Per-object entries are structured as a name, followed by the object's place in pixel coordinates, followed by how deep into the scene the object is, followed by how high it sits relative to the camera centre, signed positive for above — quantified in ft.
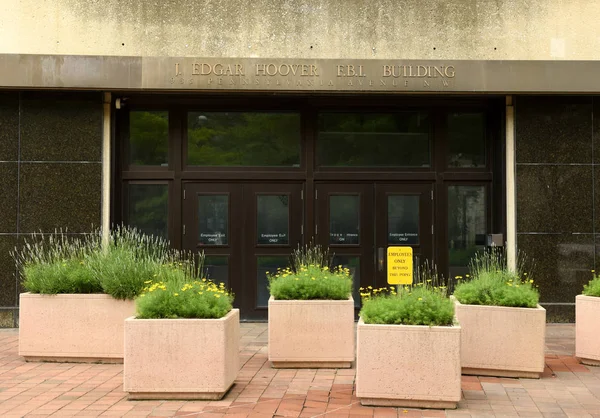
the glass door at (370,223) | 47.19 +0.18
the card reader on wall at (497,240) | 46.50 -0.77
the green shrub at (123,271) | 33.68 -1.85
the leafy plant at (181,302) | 27.27 -2.55
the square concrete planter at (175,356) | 26.61 -4.18
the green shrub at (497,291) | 31.19 -2.50
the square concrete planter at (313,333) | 32.37 -4.20
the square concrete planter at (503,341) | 30.71 -4.28
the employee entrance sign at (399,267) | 32.42 -1.60
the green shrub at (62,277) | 33.88 -2.11
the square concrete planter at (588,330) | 33.06 -4.20
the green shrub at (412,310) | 26.50 -2.71
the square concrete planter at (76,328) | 33.60 -4.15
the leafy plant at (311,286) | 32.89 -2.39
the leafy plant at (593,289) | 33.65 -2.56
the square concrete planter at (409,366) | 25.77 -4.39
